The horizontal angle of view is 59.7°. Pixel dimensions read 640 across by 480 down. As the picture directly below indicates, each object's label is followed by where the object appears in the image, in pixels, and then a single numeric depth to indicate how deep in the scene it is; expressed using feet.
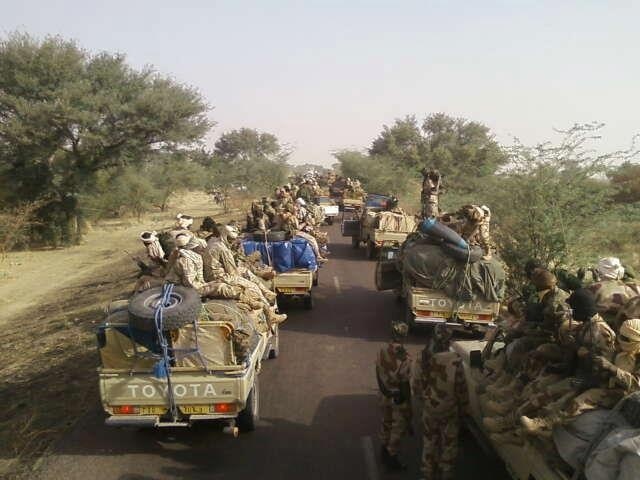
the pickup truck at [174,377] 17.47
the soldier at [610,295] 15.42
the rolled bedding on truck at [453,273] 27.86
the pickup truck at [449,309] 28.19
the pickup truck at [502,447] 12.60
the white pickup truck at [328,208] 79.71
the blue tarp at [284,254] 33.91
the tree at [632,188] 92.45
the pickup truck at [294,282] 33.35
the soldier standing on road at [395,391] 16.60
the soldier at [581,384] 12.11
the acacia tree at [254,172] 134.70
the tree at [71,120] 73.31
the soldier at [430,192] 44.29
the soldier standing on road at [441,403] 15.38
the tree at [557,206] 33.45
